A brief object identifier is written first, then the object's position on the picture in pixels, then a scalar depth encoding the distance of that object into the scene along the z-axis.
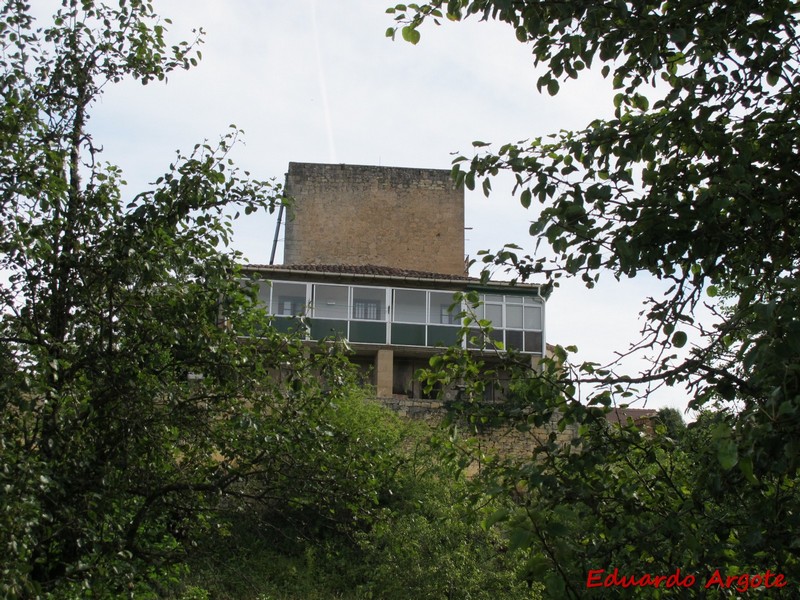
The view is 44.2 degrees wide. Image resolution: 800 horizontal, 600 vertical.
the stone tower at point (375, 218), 37.44
